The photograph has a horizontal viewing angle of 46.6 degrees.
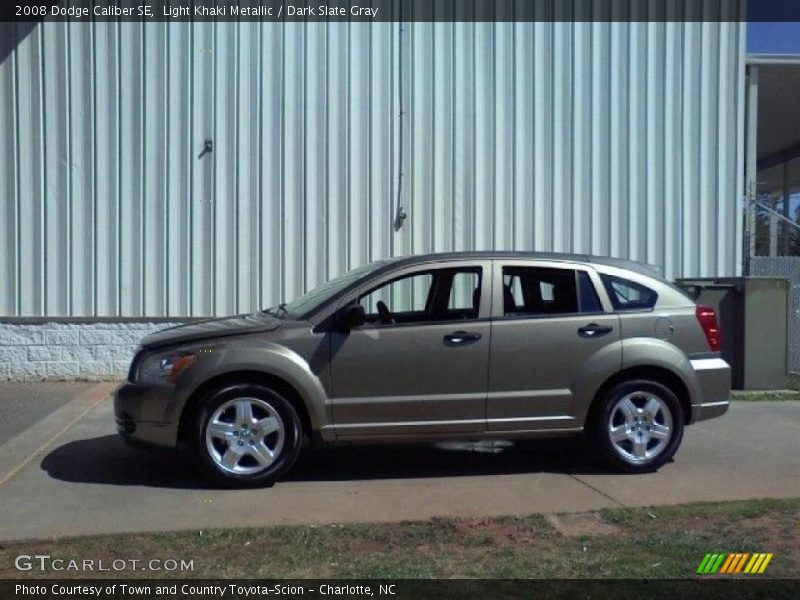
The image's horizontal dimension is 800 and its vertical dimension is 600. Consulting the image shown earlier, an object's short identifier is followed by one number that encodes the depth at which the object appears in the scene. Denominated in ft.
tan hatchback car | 21.33
